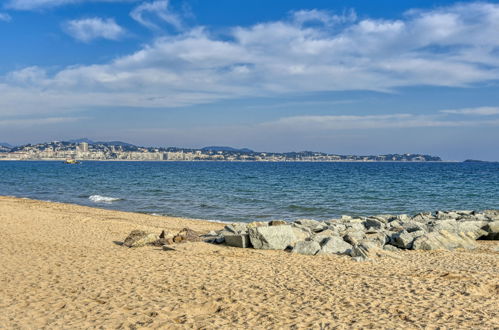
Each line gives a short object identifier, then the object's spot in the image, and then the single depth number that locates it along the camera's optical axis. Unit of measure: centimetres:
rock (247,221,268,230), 1744
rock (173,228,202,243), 1509
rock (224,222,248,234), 1603
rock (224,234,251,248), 1462
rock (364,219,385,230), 1879
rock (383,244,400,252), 1476
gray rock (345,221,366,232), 1777
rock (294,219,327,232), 1788
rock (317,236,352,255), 1373
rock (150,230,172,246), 1478
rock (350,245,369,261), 1299
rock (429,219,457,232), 1775
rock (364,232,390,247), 1518
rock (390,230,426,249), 1510
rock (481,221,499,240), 1797
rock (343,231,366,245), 1487
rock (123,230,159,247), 1469
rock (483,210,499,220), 2232
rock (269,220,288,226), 1787
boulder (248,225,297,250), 1441
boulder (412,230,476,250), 1497
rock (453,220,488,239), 1794
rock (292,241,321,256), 1380
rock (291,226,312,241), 1531
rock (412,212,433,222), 2209
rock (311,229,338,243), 1485
